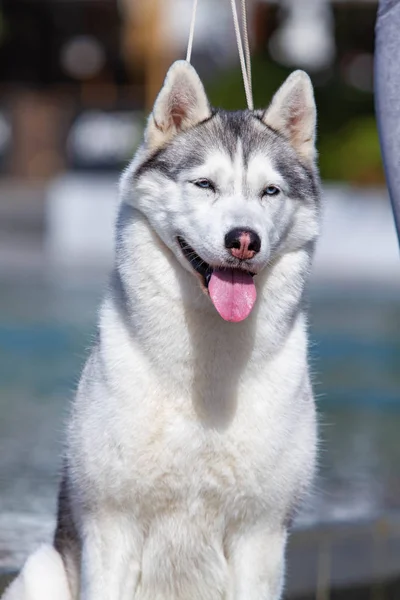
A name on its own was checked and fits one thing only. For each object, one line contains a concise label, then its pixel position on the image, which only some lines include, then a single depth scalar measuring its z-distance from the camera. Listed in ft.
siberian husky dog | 21.34
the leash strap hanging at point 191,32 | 22.18
